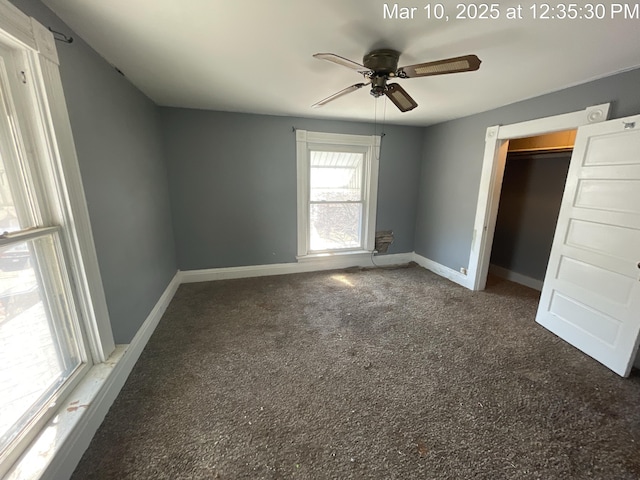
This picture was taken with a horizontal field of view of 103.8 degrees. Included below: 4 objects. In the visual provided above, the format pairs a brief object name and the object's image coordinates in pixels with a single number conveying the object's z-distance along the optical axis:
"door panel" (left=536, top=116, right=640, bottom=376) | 1.83
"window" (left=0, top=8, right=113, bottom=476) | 1.13
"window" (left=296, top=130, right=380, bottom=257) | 3.63
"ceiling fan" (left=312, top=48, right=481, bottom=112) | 1.39
